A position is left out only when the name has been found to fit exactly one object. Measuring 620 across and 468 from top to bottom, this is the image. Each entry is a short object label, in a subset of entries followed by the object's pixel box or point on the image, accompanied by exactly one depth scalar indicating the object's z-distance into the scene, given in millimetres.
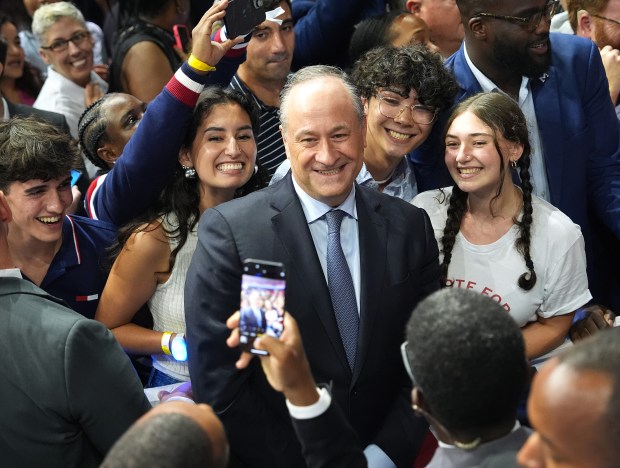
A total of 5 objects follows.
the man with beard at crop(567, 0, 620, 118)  4227
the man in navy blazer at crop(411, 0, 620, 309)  3768
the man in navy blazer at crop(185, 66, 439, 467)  2711
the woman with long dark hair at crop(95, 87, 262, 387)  3355
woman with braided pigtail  3312
